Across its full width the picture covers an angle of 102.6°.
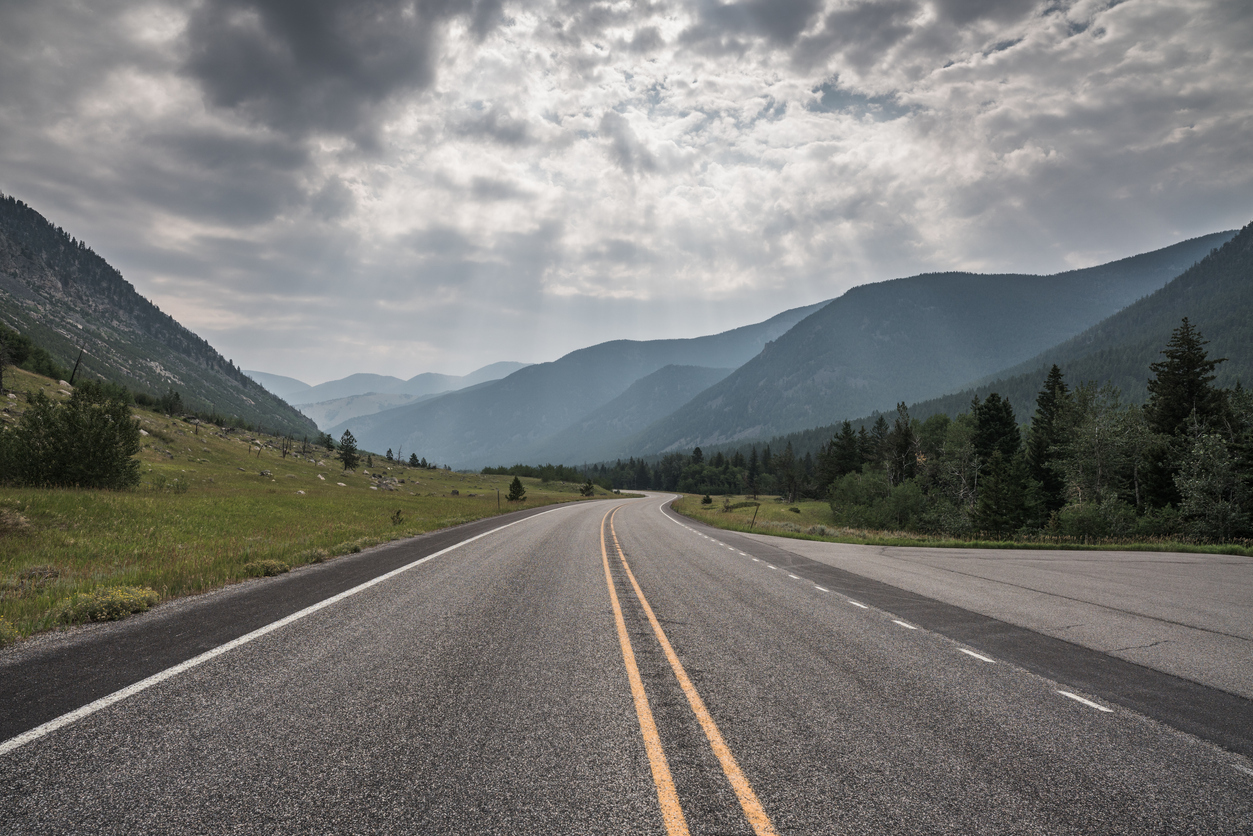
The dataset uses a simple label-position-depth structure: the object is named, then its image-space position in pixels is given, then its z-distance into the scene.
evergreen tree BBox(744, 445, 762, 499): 141.75
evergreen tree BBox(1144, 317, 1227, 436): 40.53
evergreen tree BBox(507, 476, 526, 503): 58.59
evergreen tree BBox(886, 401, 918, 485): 71.88
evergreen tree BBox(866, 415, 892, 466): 77.75
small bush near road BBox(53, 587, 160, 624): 7.15
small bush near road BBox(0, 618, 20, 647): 6.05
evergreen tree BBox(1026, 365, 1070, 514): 47.88
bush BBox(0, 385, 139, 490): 20.73
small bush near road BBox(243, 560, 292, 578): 11.12
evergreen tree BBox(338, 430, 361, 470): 82.75
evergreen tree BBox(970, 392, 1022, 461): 54.91
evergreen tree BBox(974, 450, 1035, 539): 43.44
